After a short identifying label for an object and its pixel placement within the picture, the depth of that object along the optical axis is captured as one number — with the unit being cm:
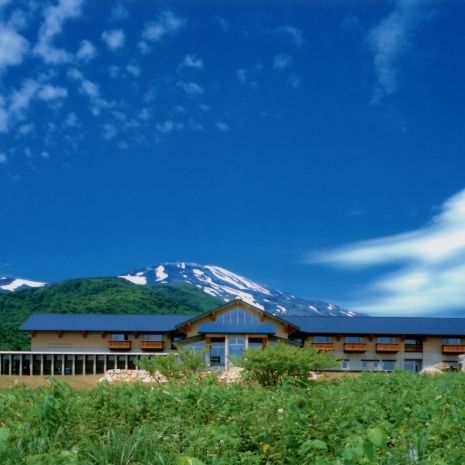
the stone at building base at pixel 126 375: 3334
